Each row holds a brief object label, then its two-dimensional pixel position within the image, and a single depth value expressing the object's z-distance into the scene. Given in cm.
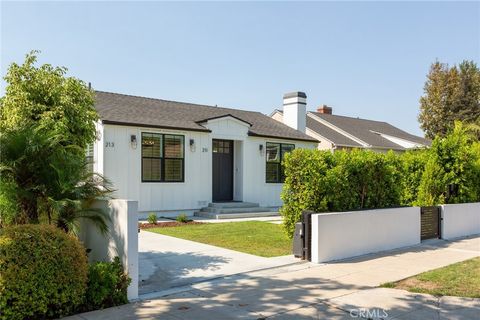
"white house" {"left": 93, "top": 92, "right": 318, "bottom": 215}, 1423
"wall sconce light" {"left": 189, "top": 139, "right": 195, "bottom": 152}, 1589
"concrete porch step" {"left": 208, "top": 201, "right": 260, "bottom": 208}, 1618
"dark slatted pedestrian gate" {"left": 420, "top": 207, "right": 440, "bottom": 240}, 1124
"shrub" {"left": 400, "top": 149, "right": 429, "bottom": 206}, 1317
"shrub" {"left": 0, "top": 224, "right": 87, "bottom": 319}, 445
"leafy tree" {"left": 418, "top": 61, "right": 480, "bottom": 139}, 3281
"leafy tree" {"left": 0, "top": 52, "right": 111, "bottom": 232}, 544
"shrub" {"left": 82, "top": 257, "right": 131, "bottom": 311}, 512
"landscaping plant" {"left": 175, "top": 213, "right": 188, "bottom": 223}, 1395
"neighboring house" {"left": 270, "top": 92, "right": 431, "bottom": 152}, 2172
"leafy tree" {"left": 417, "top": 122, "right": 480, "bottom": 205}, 1272
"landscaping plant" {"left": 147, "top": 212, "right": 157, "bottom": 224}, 1332
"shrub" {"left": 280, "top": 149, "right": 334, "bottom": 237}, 898
